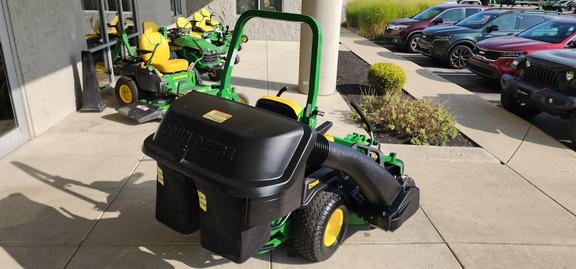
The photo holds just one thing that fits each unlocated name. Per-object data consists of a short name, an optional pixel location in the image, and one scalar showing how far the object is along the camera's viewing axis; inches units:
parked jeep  234.1
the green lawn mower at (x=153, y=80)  245.6
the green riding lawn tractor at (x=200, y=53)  316.2
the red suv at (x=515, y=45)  340.2
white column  301.3
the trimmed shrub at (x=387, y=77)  300.5
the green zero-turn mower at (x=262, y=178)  85.4
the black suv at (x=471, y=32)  430.3
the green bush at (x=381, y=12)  678.5
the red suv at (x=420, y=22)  536.7
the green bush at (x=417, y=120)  231.0
